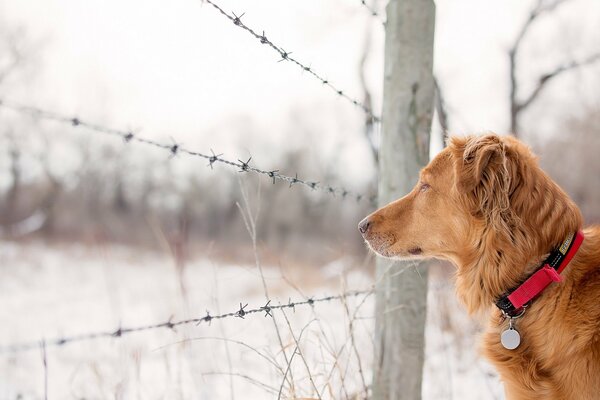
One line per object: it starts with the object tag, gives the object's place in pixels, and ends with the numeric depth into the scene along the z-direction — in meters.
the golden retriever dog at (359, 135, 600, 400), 2.02
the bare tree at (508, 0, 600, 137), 10.38
